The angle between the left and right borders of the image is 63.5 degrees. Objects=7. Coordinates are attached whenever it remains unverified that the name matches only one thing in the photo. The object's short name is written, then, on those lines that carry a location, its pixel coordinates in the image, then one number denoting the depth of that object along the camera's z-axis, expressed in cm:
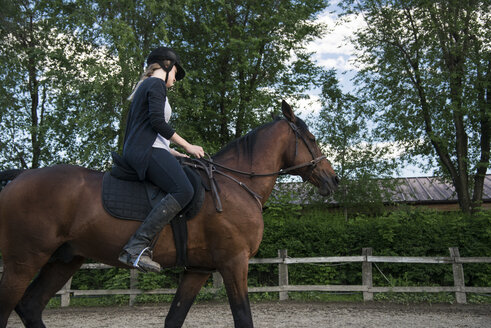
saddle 353
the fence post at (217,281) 1068
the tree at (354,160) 2306
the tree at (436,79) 1653
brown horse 348
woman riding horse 340
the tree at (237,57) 1669
